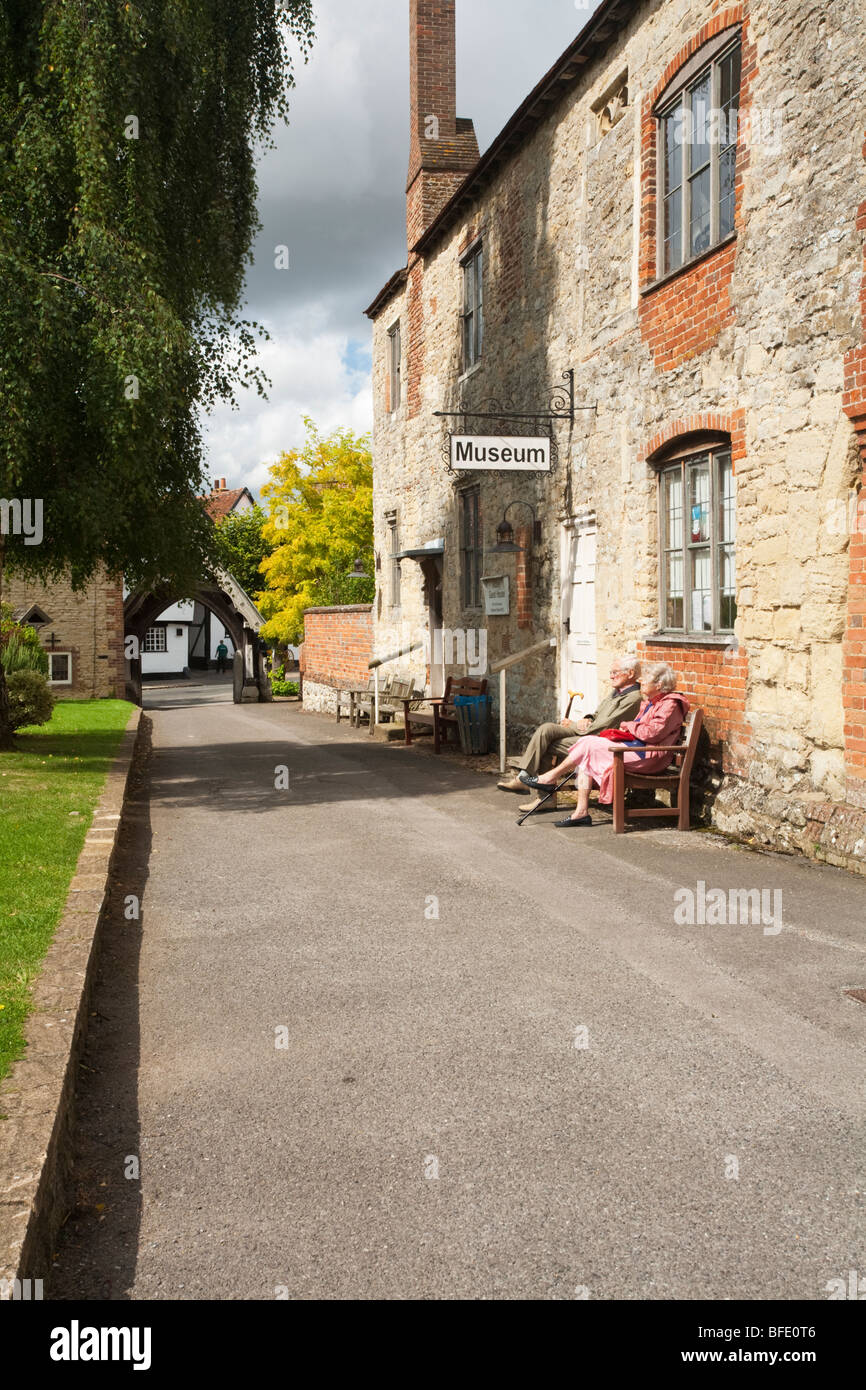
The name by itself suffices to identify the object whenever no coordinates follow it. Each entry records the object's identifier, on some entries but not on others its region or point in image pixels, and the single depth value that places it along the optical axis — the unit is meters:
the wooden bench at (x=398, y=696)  20.29
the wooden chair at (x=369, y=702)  21.36
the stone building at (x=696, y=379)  7.91
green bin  15.53
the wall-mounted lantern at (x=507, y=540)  13.77
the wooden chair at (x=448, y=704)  16.31
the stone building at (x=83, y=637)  34.84
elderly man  10.18
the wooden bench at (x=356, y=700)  21.89
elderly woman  9.47
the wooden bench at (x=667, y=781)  9.26
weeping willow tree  11.12
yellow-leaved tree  42.53
